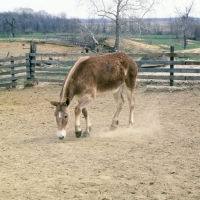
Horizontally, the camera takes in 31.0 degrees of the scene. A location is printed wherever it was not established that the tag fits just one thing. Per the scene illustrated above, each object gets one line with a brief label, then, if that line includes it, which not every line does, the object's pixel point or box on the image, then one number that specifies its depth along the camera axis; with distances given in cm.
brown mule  665
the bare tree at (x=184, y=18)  4778
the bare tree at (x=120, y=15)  2414
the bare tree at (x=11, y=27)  6962
